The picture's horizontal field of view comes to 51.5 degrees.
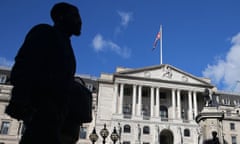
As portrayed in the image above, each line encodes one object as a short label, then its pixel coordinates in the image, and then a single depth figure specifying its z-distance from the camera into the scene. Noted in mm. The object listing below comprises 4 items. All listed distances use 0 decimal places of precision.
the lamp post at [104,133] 20400
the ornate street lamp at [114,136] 20188
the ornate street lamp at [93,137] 19906
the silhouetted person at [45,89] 2467
